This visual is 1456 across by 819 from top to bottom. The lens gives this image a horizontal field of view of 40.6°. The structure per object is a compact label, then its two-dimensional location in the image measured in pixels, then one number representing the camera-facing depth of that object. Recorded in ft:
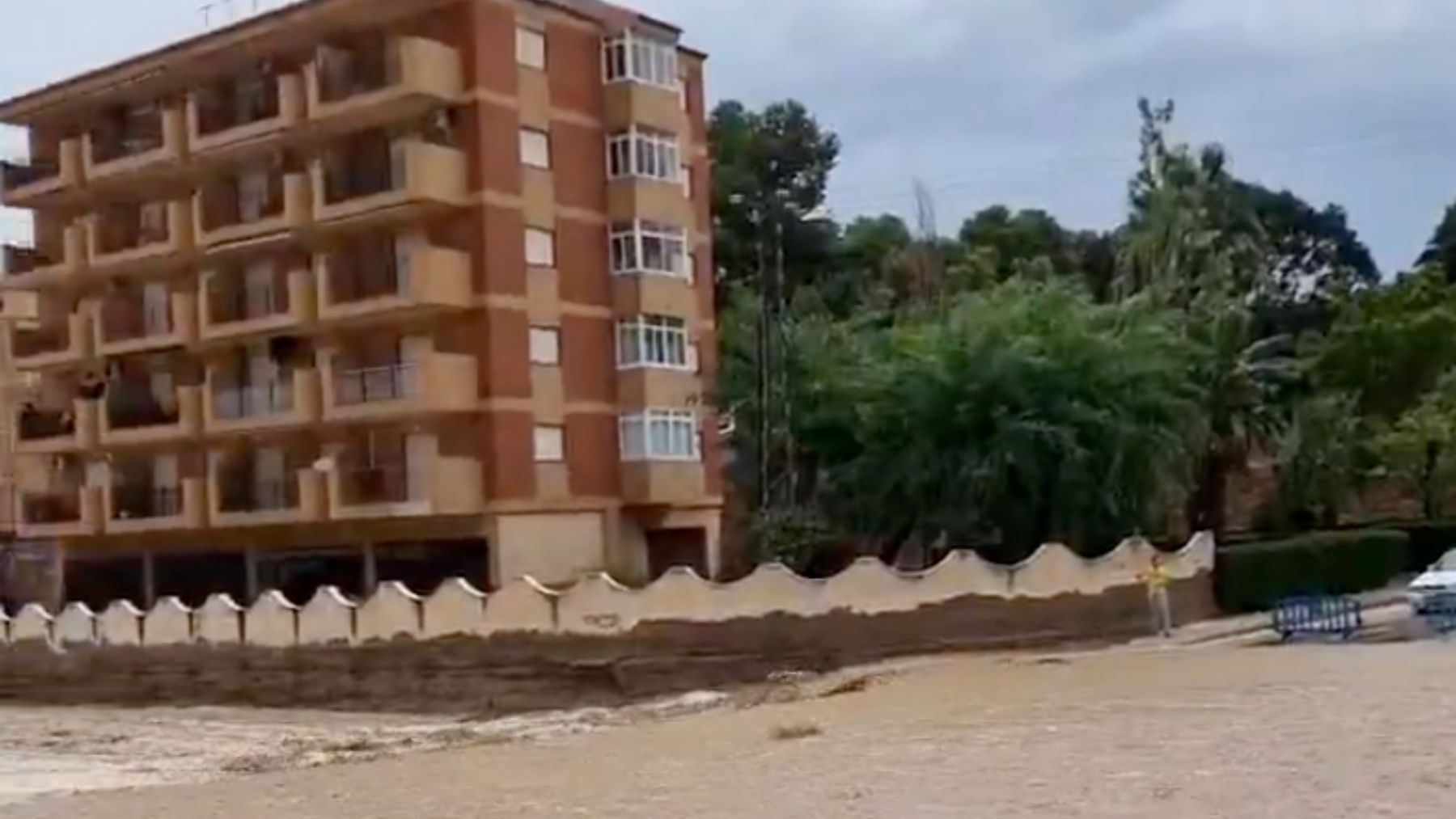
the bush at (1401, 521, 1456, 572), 169.17
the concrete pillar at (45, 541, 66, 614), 177.99
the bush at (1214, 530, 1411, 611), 138.62
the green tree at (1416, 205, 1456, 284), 276.41
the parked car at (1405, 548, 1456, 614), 122.31
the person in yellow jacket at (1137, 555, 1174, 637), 126.93
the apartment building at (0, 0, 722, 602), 146.61
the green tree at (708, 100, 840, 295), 230.48
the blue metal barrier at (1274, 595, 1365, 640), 118.42
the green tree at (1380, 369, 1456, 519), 166.40
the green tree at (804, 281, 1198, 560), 135.95
